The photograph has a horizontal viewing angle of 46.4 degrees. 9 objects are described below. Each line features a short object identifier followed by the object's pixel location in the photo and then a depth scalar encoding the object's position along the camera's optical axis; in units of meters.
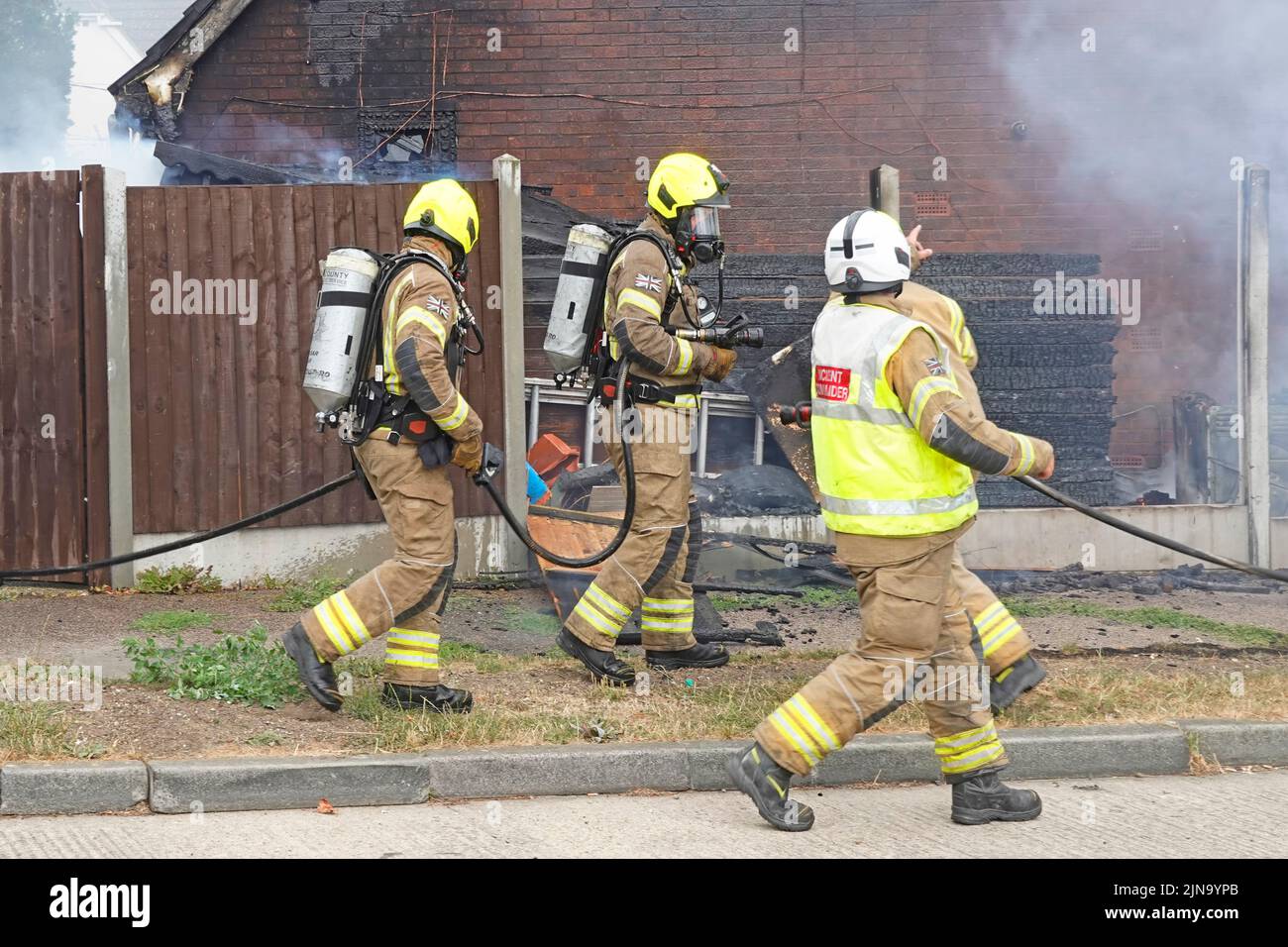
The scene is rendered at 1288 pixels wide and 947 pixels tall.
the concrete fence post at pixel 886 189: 8.68
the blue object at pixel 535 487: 9.23
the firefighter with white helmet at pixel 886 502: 4.55
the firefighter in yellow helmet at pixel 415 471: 5.54
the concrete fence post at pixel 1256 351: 9.34
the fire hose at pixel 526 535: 5.96
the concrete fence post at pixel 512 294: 8.85
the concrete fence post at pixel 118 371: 8.50
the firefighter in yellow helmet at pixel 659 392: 6.32
